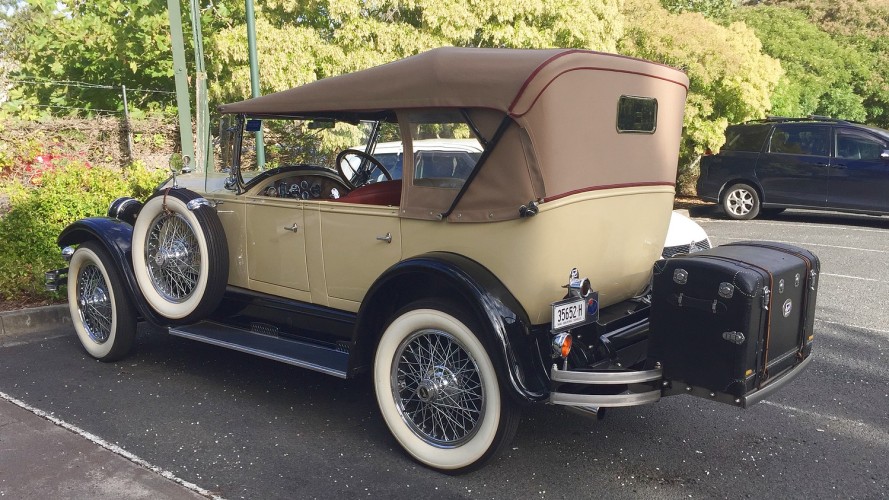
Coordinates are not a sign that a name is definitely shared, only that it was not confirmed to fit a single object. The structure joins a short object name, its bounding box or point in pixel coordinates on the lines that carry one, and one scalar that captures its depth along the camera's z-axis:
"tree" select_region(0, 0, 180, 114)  12.75
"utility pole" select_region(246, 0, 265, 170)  8.80
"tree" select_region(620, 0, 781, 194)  12.98
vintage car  3.44
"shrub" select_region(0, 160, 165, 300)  6.73
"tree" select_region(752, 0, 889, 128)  18.88
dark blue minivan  11.38
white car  5.90
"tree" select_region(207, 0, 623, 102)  10.40
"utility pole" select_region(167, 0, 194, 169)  9.14
